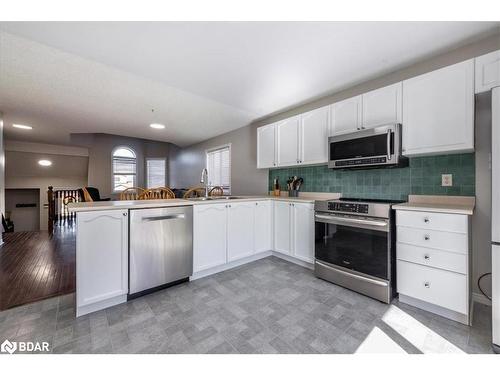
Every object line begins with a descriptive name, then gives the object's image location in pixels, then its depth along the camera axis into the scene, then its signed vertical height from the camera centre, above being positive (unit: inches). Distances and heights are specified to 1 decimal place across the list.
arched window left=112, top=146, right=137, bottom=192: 237.6 +22.1
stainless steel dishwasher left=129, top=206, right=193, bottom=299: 75.6 -24.1
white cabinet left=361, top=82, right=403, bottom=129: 81.6 +33.0
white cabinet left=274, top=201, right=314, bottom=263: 101.7 -22.6
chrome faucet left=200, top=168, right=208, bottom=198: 112.5 +4.1
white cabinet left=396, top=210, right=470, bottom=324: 61.6 -24.4
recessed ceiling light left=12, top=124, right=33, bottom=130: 169.4 +50.8
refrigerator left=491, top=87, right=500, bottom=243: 50.8 +5.1
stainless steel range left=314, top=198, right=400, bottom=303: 74.0 -23.7
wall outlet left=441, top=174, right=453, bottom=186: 77.7 +2.4
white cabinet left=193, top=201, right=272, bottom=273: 93.3 -22.8
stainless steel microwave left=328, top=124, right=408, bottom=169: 80.2 +15.9
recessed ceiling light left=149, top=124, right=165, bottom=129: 173.9 +51.9
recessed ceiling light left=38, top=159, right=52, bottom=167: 251.3 +29.5
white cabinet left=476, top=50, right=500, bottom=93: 61.9 +35.0
